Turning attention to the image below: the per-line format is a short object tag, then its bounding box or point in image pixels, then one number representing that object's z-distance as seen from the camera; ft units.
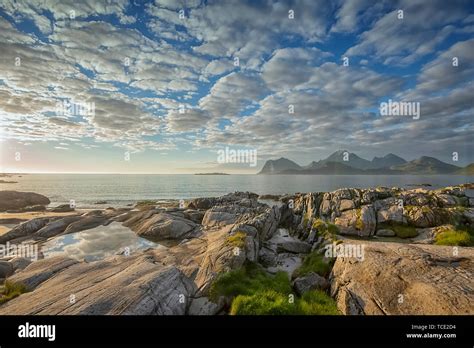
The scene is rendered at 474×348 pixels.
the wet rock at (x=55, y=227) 117.08
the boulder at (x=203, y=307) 40.49
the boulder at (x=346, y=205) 123.72
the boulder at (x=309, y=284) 51.11
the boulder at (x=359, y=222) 105.40
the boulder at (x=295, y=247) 89.61
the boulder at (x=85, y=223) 126.39
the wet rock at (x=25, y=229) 108.69
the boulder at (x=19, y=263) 69.63
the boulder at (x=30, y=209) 201.67
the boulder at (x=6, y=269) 64.03
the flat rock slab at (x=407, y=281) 32.55
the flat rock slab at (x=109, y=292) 34.94
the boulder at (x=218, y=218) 137.18
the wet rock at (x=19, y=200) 215.47
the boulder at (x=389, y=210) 106.73
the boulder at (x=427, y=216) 97.35
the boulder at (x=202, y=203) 214.18
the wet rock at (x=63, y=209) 205.71
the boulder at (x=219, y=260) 52.65
